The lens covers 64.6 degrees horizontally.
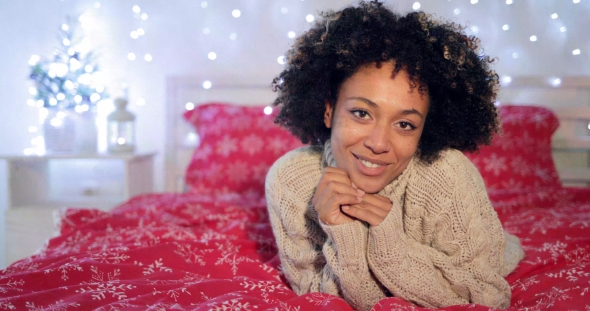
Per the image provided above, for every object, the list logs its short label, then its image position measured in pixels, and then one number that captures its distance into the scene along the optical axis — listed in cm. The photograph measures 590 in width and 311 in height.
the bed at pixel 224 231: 89
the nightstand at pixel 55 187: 207
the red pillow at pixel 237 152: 212
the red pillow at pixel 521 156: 207
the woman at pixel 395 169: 91
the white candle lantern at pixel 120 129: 235
